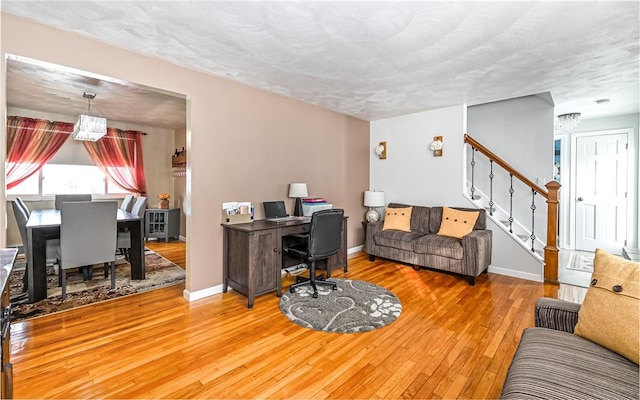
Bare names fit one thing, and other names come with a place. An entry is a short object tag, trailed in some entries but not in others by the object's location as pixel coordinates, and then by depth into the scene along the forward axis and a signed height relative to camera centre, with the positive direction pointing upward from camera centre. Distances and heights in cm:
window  524 +24
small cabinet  607 -60
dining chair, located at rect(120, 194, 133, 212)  526 -16
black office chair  318 -53
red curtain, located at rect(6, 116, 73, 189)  487 +88
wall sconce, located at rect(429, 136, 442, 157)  465 +80
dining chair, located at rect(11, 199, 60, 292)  330 -44
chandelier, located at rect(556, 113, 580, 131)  481 +127
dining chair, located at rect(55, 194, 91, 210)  477 -5
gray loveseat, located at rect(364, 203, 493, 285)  366 -68
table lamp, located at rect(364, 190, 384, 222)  500 -11
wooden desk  301 -65
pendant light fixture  381 +90
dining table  293 -58
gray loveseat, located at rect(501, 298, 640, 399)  108 -71
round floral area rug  259 -112
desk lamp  400 +5
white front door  515 +10
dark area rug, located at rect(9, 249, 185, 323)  286 -108
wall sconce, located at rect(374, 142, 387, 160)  534 +83
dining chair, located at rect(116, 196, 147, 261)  384 -58
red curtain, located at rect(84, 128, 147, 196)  577 +76
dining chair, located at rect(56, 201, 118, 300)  304 -43
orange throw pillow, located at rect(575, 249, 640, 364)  125 -50
